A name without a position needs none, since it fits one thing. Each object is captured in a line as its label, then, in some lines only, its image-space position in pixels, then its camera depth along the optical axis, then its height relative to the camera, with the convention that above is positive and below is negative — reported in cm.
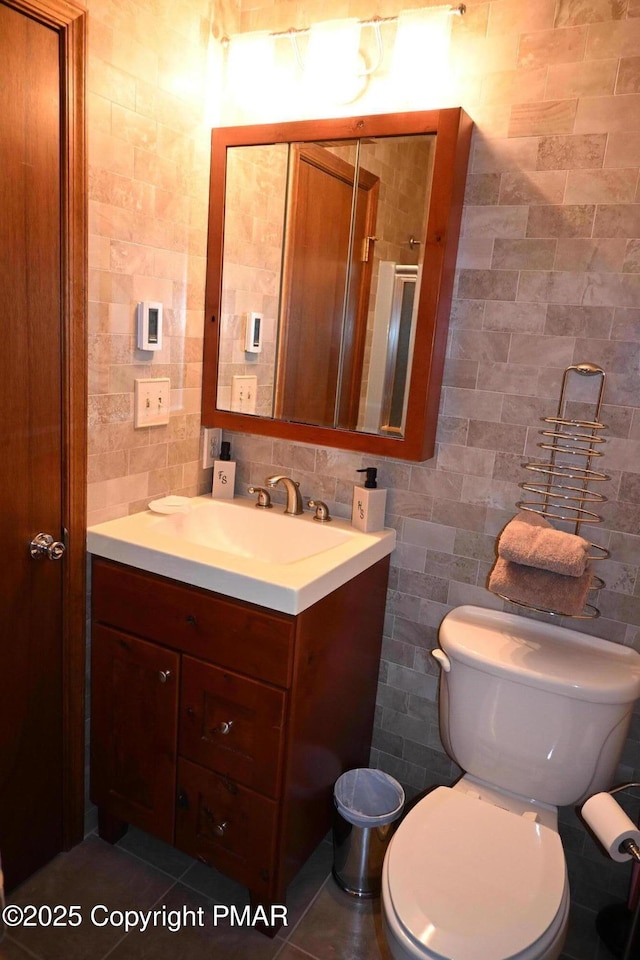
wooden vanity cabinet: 152 -92
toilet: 121 -99
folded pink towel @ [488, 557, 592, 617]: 147 -50
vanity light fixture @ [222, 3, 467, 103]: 170 +79
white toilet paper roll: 119 -83
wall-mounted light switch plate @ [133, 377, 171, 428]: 180 -19
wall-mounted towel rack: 161 -26
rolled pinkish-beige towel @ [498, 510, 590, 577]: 144 -40
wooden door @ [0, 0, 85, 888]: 139 -27
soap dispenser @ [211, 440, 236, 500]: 209 -44
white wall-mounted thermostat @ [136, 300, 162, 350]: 175 +2
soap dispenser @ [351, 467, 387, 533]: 185 -43
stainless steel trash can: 174 -130
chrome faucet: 197 -45
